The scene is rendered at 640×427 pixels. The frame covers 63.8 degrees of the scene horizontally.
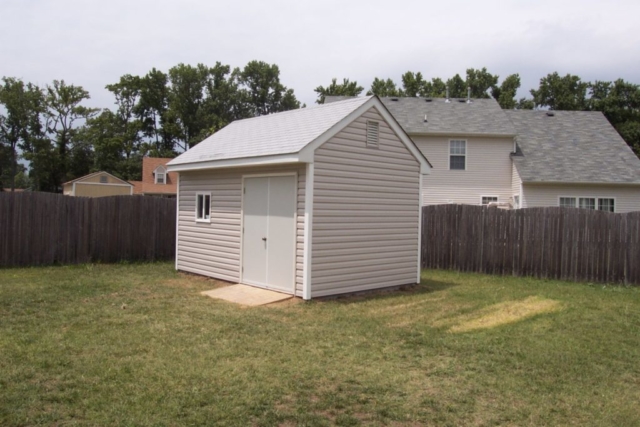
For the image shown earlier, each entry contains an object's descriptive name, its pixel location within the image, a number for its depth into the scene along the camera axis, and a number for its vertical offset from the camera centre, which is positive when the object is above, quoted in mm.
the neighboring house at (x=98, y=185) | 42938 +1343
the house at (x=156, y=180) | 41188 +1839
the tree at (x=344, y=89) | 46344 +10698
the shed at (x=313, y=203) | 9586 +56
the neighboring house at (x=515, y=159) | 20188 +2158
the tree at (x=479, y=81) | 44469 +11169
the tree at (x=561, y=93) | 41438 +9884
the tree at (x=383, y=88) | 43875 +10423
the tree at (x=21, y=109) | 54875 +9693
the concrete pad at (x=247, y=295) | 9352 -1737
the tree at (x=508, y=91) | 41562 +10057
